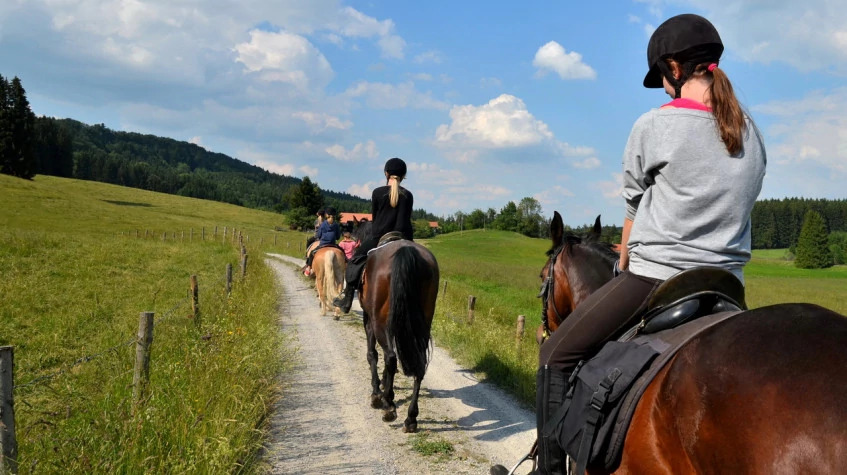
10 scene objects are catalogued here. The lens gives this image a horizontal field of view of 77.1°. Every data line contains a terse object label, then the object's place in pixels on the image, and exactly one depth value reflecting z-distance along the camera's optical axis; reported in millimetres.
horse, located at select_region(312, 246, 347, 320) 14625
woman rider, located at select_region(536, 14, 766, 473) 2396
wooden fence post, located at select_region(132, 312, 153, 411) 5108
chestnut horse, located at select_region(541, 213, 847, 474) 1560
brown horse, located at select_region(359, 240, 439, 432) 6281
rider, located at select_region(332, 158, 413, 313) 7227
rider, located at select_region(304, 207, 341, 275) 15805
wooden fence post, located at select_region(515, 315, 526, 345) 10633
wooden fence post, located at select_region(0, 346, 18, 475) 3346
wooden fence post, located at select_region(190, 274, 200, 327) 9781
